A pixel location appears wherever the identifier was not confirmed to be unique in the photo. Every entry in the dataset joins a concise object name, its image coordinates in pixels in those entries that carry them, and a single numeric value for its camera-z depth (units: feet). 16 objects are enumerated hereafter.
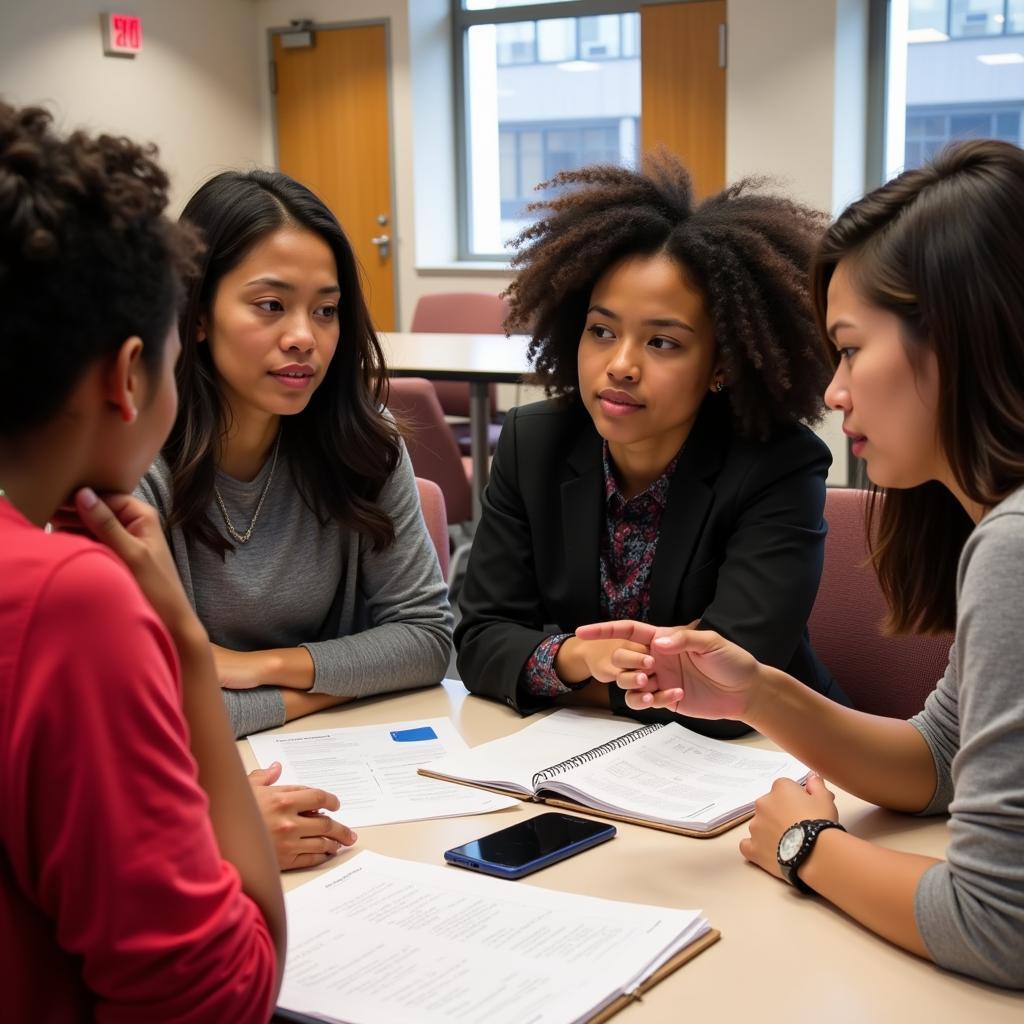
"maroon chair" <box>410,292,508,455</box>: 18.44
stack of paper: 3.30
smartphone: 4.15
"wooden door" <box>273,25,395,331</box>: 25.36
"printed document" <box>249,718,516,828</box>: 4.69
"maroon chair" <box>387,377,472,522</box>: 12.61
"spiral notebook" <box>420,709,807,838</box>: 4.61
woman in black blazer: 5.93
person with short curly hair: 2.41
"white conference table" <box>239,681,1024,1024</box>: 3.33
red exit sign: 22.88
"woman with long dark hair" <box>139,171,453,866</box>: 6.02
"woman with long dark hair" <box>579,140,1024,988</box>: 3.37
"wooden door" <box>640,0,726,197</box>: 21.63
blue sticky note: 5.48
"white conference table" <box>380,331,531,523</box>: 13.53
